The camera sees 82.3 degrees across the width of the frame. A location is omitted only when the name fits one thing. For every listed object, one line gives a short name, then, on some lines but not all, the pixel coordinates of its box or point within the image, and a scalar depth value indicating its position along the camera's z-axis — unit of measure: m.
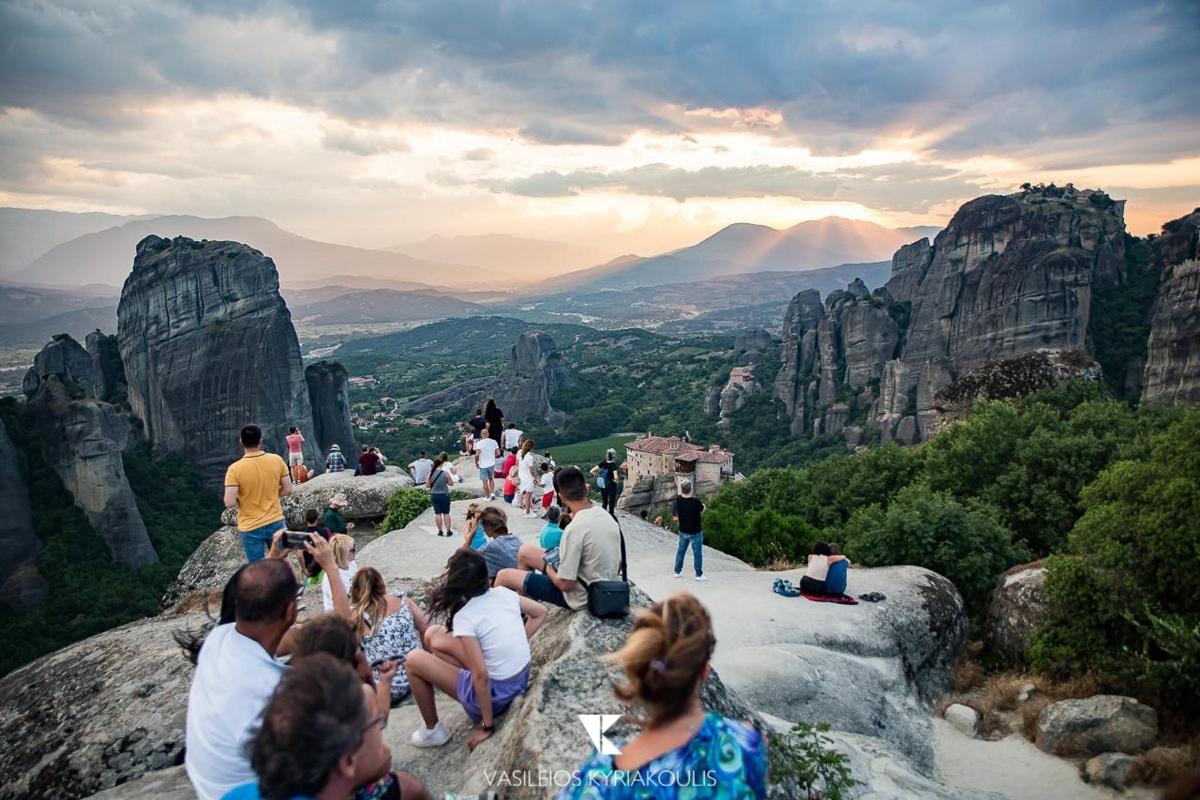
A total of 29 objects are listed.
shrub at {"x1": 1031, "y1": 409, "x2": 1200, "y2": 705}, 9.00
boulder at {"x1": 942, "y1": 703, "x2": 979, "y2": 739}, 9.36
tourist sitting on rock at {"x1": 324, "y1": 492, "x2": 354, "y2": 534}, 11.44
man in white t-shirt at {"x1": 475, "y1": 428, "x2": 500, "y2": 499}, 16.50
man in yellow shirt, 8.91
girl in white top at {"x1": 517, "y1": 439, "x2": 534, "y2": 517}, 15.41
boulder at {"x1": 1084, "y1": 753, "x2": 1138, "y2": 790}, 7.45
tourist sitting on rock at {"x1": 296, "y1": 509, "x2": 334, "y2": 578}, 8.98
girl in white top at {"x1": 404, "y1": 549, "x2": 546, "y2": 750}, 5.18
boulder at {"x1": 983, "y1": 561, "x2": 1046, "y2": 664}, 11.65
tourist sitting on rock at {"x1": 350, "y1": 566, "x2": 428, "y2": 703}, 6.15
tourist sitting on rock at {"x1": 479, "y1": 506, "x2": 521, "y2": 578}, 8.04
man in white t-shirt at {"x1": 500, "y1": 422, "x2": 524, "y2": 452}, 18.20
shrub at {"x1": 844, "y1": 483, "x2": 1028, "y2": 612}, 13.67
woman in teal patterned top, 2.69
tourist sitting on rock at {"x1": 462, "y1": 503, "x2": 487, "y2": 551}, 10.00
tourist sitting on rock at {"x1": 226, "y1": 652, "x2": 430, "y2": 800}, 2.62
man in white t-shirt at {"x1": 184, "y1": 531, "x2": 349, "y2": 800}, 3.55
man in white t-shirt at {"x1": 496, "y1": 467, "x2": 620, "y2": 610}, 6.13
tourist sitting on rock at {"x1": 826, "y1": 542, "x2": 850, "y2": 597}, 11.26
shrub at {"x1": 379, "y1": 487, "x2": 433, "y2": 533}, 16.84
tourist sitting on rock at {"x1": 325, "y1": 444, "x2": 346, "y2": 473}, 21.09
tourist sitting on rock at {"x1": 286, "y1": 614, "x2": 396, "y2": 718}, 3.82
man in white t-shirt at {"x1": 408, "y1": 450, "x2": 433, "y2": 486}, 18.94
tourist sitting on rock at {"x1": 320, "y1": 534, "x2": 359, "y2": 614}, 7.46
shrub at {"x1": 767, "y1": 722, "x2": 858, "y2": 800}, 5.25
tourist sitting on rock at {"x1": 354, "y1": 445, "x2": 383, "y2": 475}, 19.31
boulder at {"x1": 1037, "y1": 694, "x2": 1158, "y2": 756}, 8.00
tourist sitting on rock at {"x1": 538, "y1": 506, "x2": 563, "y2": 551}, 9.08
